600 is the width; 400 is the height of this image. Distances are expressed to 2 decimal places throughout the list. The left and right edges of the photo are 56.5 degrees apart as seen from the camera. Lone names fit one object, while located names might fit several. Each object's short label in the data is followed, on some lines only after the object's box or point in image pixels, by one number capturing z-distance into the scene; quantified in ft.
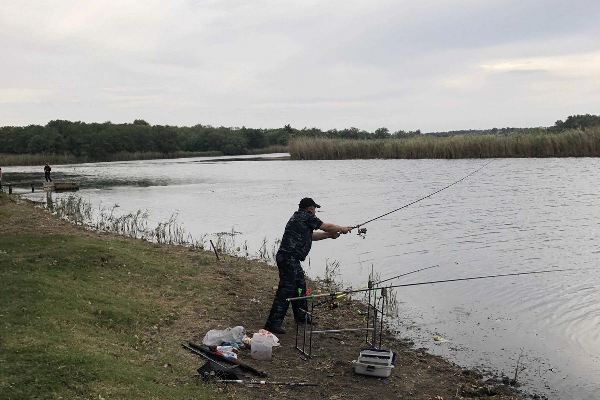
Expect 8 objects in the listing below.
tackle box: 28.37
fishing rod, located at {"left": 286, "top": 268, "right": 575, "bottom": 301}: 48.88
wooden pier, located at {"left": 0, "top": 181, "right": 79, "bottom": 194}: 133.28
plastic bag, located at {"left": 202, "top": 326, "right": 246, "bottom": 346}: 30.37
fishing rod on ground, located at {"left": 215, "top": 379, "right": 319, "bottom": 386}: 25.93
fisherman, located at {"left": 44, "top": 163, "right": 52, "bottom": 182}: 139.64
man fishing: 32.89
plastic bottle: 29.58
